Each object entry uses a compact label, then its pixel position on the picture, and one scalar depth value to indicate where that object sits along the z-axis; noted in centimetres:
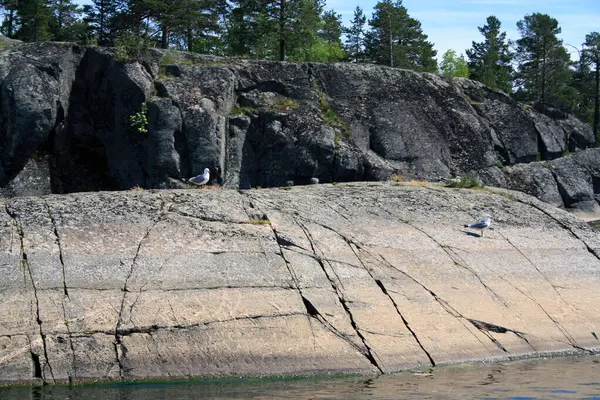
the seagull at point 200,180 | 2811
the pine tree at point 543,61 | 6631
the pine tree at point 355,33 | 7981
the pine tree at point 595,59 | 6581
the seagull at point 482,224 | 2434
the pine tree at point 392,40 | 6009
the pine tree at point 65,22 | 5769
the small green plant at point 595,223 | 3816
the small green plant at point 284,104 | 3619
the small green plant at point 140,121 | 3325
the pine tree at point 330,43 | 6581
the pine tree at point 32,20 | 5456
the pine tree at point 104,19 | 4859
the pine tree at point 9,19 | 5484
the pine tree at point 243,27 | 4803
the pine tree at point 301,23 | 4719
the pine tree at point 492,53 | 6619
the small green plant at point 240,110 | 3528
